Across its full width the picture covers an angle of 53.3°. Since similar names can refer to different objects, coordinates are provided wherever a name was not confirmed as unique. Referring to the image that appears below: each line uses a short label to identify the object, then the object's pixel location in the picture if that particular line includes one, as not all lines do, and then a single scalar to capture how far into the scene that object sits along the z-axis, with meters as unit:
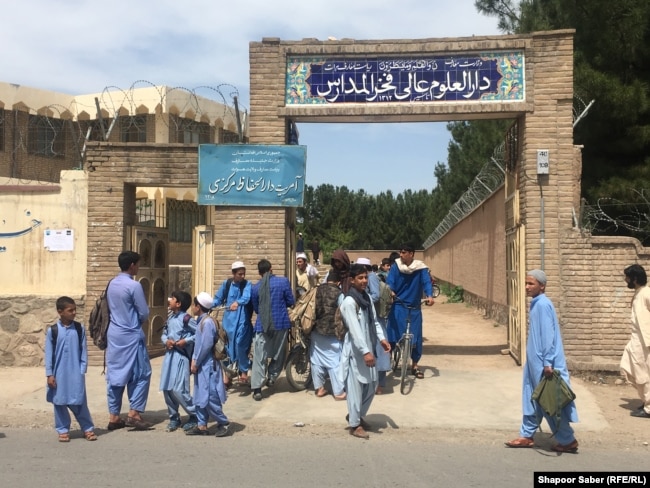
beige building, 9.09
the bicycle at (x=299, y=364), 7.57
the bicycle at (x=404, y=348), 7.47
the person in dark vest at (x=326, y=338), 7.18
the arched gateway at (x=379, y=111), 8.54
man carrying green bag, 5.15
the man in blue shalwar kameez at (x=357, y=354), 5.57
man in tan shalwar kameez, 6.47
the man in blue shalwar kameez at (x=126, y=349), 5.97
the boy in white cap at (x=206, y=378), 5.68
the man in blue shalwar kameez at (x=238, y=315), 7.45
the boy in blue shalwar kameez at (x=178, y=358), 5.83
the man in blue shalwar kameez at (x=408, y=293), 8.03
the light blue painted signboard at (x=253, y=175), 8.92
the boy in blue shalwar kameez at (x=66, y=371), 5.57
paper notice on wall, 9.12
